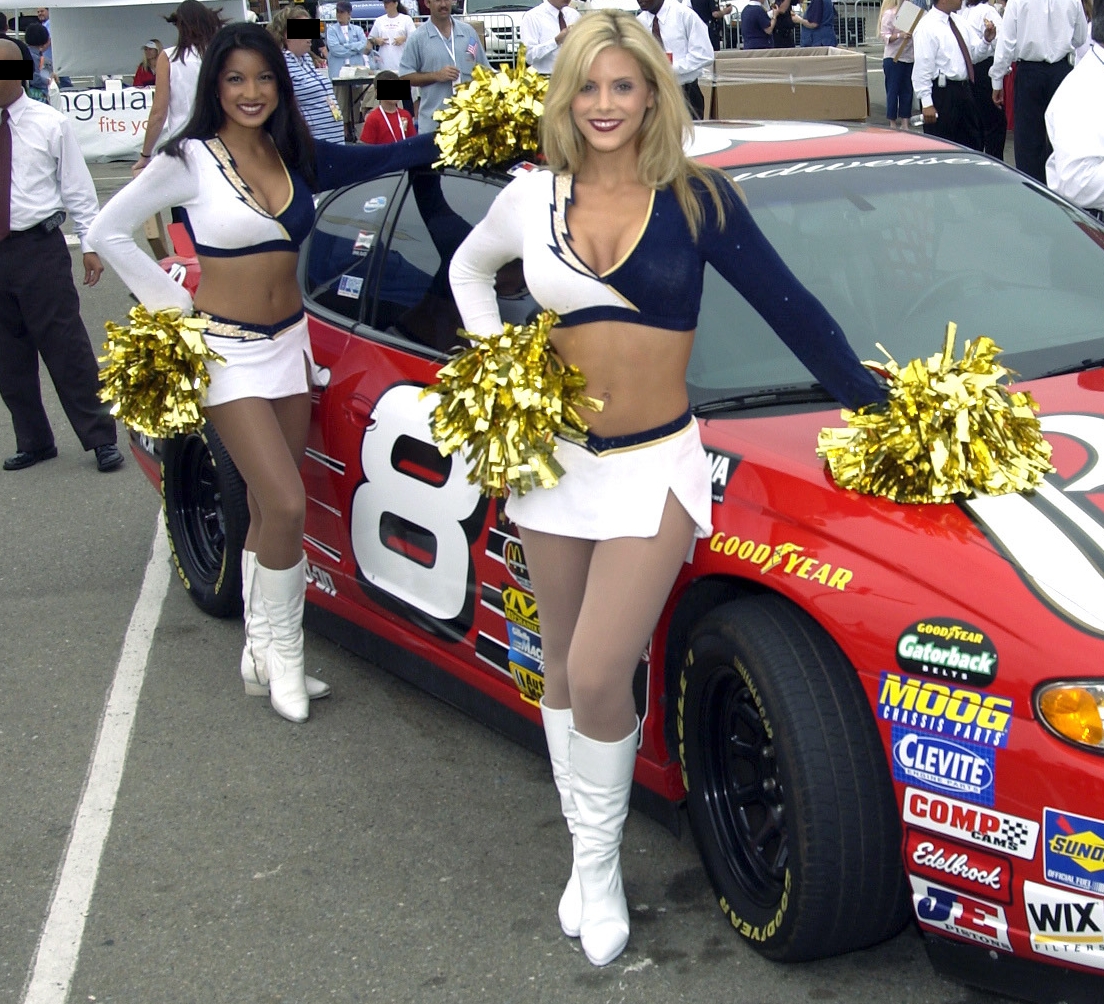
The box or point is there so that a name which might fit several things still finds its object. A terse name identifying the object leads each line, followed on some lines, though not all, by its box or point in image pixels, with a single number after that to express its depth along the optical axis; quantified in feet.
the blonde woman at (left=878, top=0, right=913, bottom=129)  49.21
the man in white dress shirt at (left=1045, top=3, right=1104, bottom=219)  18.21
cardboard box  46.32
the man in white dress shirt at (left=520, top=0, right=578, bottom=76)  35.09
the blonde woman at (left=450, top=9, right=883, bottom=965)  9.45
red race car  8.41
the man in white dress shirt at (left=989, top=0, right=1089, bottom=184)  30.99
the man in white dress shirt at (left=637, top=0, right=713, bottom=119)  38.88
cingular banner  63.26
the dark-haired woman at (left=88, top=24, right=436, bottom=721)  13.34
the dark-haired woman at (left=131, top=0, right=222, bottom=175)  31.12
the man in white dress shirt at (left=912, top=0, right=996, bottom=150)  38.27
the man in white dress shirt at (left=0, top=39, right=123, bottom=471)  22.79
